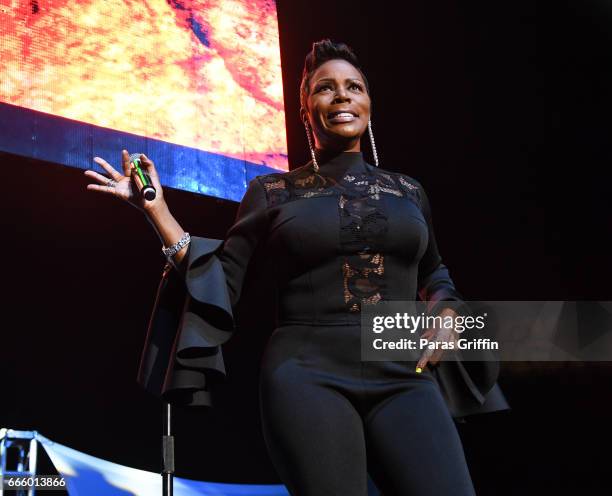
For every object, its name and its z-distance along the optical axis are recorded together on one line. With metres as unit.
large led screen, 3.32
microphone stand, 2.47
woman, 1.44
